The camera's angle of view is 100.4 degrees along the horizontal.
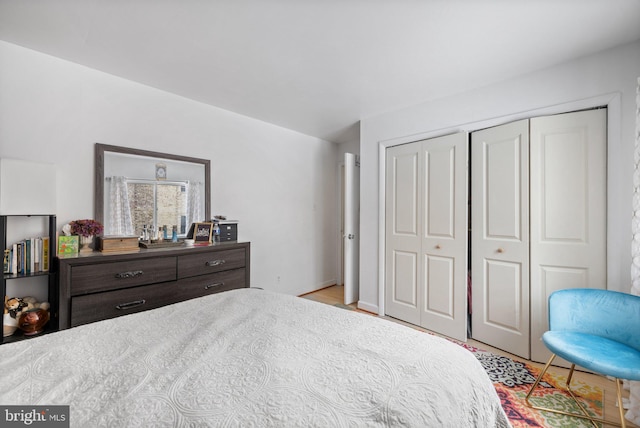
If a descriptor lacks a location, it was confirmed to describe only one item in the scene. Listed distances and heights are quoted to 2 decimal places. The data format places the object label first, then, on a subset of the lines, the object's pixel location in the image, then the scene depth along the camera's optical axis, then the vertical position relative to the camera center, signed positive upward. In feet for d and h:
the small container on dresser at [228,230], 9.84 -0.60
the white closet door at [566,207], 6.93 +0.21
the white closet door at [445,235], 8.97 -0.73
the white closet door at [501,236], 7.88 -0.69
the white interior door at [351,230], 12.09 -0.72
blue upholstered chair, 4.87 -2.61
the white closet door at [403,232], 10.16 -0.72
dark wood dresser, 6.12 -1.76
